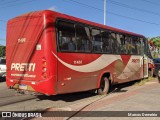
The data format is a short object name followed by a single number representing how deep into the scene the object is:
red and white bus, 5.31
